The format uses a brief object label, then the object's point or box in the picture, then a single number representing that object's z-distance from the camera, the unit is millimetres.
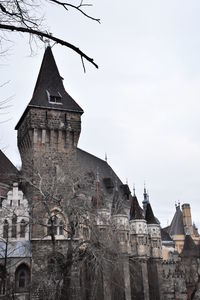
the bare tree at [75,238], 18906
